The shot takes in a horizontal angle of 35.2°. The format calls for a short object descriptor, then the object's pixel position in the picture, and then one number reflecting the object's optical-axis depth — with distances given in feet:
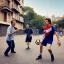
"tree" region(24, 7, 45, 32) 119.06
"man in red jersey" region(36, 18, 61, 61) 12.65
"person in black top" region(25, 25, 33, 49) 20.08
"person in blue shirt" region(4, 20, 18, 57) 14.84
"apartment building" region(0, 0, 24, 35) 65.62
